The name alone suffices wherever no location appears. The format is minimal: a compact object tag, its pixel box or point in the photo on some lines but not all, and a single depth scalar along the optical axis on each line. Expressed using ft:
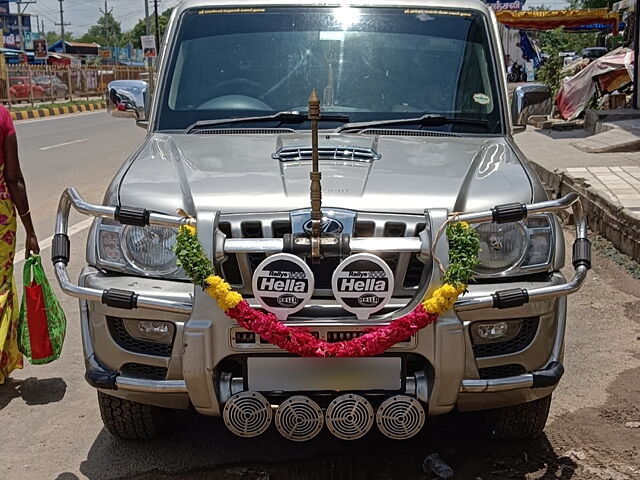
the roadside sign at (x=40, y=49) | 181.27
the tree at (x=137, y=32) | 368.29
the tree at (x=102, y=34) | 438.81
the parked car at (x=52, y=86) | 111.65
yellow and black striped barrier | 91.88
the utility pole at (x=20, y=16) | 241.72
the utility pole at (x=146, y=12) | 196.03
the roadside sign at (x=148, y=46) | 135.95
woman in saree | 14.70
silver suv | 10.00
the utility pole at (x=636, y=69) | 52.32
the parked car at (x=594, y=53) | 85.71
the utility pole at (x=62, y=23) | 331.51
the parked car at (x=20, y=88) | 102.58
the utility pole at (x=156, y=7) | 160.80
